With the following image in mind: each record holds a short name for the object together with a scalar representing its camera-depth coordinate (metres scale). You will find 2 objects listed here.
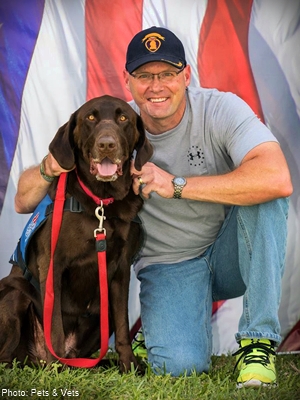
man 3.21
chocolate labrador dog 3.19
